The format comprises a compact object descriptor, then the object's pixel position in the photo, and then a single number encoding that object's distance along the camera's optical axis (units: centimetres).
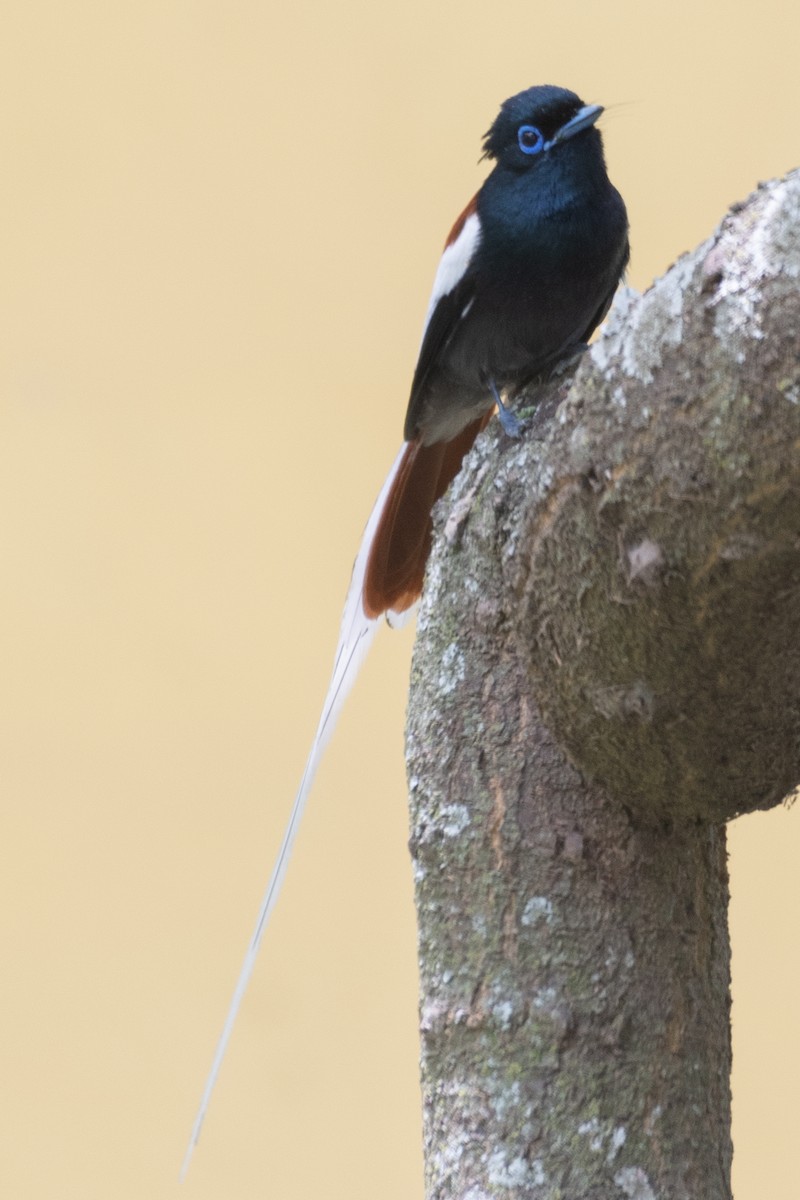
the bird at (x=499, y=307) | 641
